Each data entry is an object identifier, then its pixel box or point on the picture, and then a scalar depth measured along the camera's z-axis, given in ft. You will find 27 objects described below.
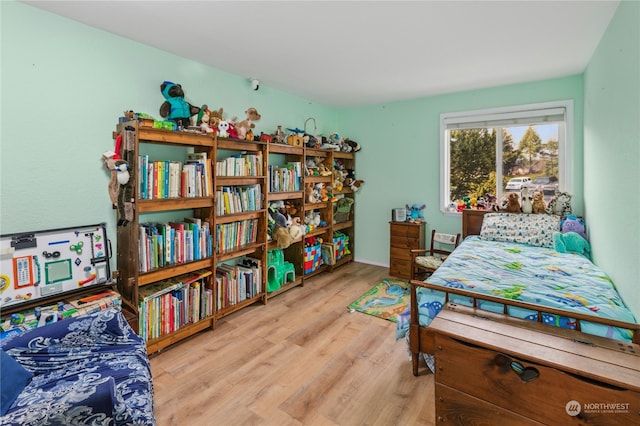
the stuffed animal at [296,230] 12.21
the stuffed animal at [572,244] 9.67
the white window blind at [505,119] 11.60
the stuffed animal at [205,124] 8.98
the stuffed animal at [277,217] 11.91
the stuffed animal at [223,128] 9.52
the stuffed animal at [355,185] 15.92
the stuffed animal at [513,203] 11.81
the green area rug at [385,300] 10.53
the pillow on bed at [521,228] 10.66
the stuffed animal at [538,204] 11.51
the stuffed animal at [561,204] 11.08
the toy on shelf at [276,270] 11.75
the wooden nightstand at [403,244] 13.75
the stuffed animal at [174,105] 8.66
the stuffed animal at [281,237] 11.66
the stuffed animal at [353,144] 15.62
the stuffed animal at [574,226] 10.08
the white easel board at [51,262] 6.27
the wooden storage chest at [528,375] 4.16
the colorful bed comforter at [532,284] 5.80
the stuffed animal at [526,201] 11.68
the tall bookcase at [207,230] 7.70
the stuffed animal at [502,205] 12.15
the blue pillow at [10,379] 4.36
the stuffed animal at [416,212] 14.43
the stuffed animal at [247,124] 10.28
